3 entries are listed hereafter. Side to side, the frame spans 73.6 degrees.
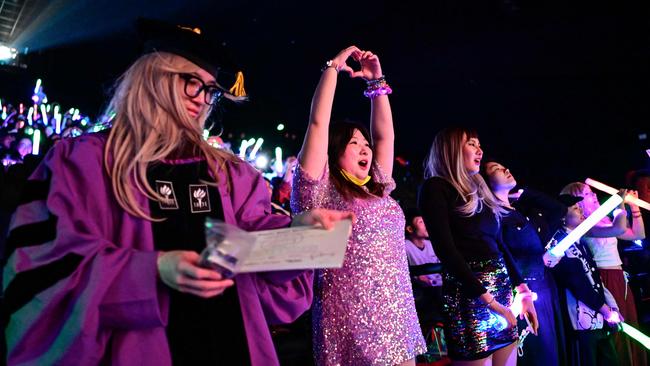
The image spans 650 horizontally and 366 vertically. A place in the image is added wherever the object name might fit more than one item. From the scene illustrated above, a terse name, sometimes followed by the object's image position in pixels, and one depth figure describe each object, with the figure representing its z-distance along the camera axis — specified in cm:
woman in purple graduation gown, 105
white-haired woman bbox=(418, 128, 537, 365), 258
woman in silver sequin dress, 205
